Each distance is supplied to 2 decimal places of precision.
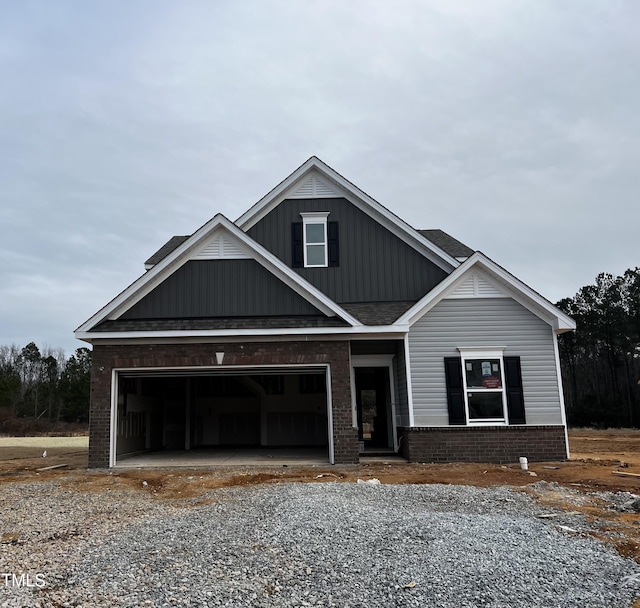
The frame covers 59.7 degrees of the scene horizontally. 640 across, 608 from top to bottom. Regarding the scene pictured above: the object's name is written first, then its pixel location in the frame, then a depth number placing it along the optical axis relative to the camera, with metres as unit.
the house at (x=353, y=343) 13.46
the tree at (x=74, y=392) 54.31
